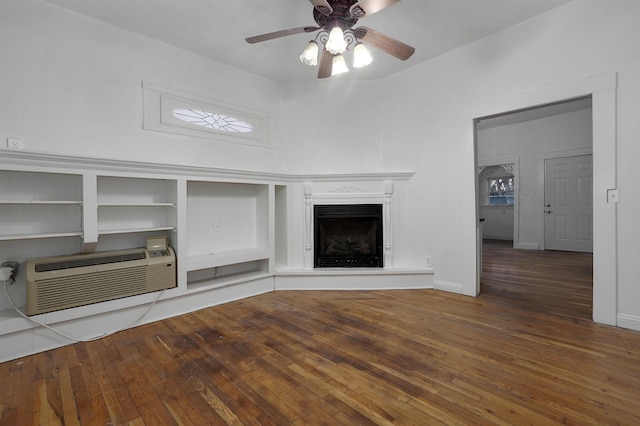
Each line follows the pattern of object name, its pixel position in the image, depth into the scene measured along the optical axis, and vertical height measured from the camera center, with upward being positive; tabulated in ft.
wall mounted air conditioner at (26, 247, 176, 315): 7.27 -1.82
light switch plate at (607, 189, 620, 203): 8.02 +0.39
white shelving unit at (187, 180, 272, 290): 11.01 -0.88
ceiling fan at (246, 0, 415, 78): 6.38 +4.29
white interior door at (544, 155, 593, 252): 19.85 +0.44
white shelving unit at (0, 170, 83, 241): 7.54 +0.14
